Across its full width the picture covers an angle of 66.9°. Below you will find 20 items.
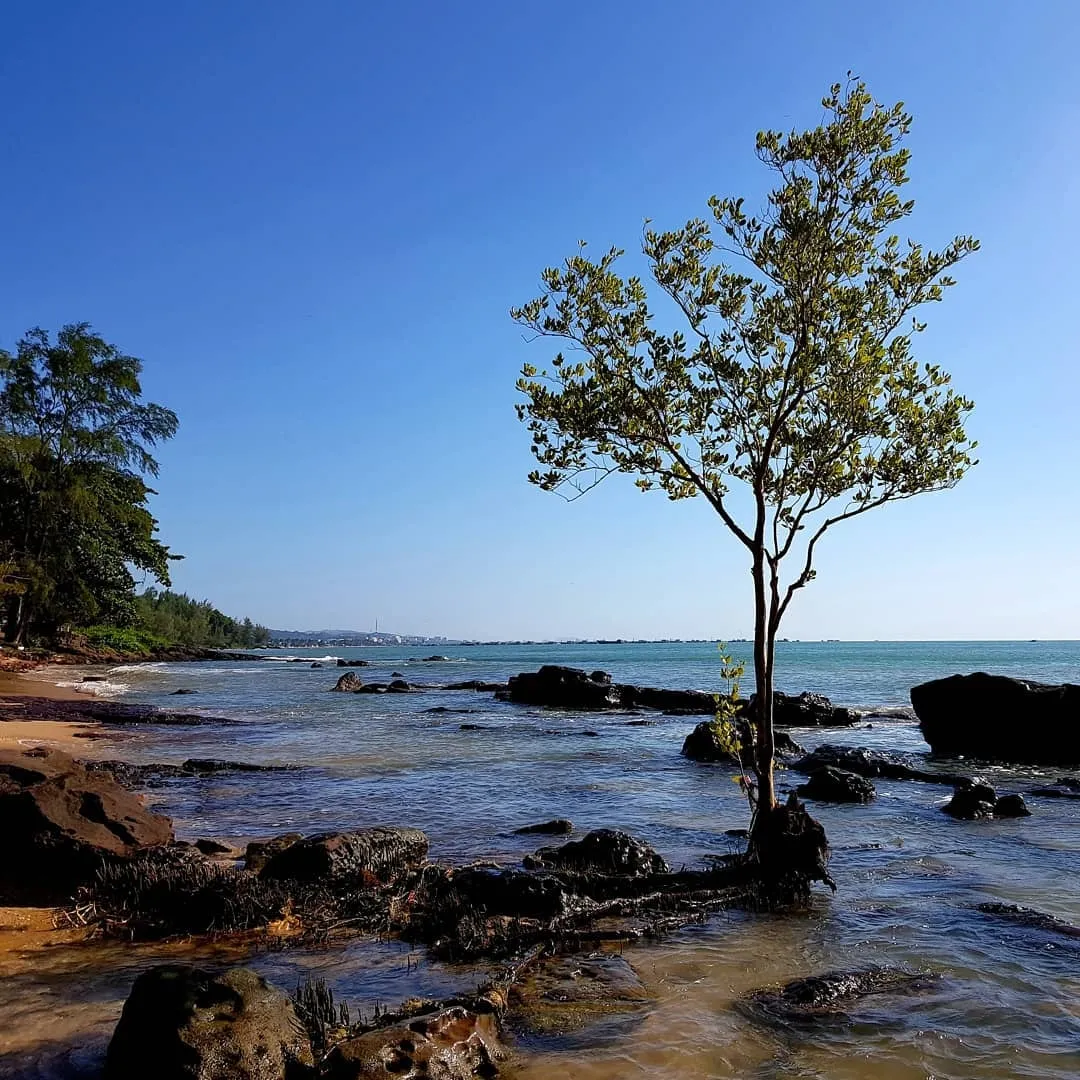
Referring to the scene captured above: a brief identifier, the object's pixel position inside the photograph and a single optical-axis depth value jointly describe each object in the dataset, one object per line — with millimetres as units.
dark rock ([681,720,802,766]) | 22172
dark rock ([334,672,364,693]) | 50531
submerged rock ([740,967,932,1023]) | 5914
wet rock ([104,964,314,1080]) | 4199
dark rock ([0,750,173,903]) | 8312
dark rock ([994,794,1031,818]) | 14688
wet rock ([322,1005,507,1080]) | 4387
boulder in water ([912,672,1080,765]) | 23141
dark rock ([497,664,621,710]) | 44688
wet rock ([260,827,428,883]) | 8648
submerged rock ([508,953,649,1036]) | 5609
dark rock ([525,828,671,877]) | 9523
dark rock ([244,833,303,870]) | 9481
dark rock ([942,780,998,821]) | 14539
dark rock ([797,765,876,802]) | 16062
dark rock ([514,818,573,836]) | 12422
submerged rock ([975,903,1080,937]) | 7969
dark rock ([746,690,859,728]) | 34219
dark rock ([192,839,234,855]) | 10148
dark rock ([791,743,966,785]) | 19541
